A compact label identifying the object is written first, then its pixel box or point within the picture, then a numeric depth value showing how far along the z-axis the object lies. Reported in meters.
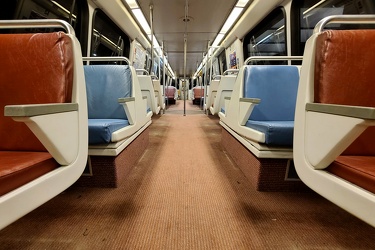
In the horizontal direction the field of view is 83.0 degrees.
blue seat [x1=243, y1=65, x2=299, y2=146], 2.00
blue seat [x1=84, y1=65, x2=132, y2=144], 2.04
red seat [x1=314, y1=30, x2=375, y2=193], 0.95
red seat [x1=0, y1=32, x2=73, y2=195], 1.01
